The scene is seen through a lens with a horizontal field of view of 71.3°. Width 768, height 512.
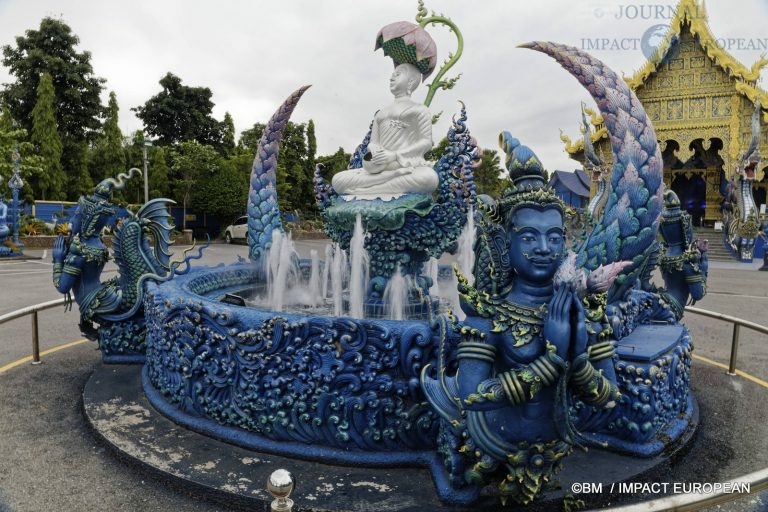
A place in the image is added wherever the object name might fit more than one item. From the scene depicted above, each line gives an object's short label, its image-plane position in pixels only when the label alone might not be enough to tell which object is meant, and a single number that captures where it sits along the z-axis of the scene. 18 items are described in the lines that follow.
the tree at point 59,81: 25.94
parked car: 25.98
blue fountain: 2.44
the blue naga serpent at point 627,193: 3.84
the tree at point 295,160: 29.17
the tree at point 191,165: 25.30
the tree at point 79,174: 27.11
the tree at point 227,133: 32.47
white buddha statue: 5.18
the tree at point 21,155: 21.25
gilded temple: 21.02
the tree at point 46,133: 24.91
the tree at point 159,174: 26.22
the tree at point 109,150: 28.17
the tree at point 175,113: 31.03
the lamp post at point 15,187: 18.61
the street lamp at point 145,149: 19.04
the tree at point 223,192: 25.81
